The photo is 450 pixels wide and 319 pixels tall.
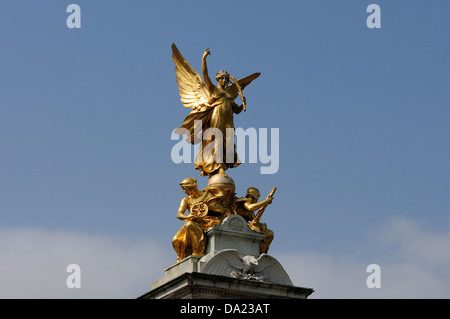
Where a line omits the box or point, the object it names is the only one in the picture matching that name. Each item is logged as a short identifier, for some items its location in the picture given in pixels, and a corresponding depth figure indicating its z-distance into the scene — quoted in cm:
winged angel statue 3575
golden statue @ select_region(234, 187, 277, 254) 3488
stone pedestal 3253
